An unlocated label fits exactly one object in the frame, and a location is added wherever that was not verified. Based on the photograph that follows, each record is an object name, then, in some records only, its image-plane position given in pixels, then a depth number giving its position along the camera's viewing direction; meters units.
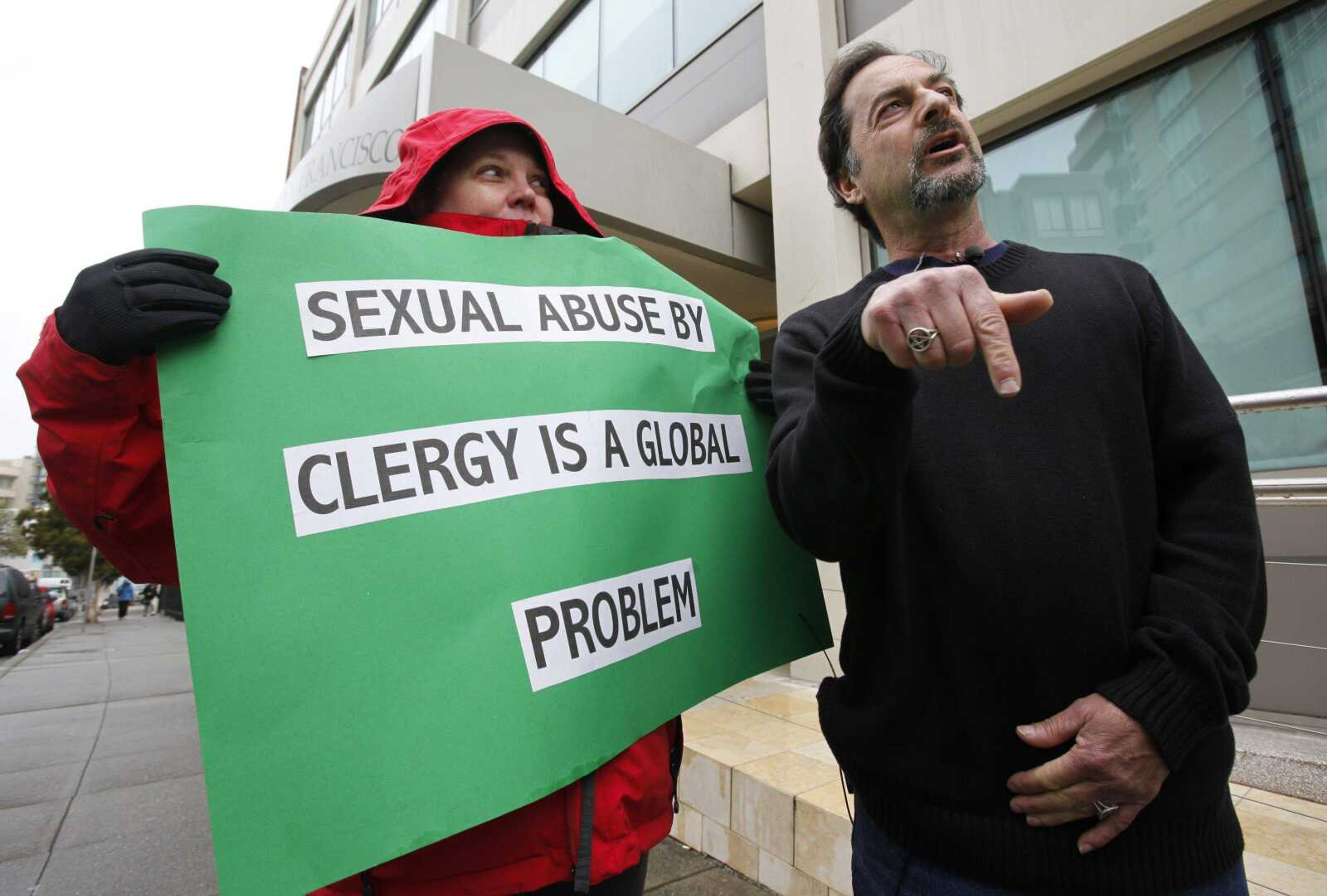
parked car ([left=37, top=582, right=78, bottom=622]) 30.48
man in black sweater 0.88
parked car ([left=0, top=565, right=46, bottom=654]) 13.07
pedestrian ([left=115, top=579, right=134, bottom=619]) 32.31
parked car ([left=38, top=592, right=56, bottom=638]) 21.23
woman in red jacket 0.94
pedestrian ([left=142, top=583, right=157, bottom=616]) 35.97
